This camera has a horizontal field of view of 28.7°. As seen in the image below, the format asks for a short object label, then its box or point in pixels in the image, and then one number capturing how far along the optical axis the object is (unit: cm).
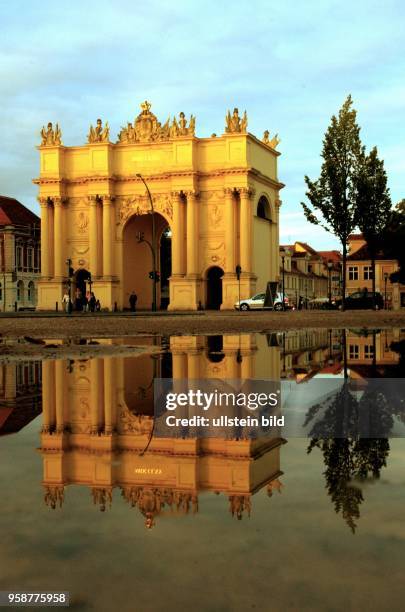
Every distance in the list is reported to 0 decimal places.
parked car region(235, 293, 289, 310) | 6034
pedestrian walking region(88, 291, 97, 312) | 5784
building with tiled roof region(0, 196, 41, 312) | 9000
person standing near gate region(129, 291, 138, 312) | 6544
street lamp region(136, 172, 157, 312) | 5759
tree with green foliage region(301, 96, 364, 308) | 4916
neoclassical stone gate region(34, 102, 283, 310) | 6425
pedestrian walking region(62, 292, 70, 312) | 5479
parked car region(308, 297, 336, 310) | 8032
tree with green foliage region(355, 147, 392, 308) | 4953
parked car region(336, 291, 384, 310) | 7206
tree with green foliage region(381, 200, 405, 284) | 5235
